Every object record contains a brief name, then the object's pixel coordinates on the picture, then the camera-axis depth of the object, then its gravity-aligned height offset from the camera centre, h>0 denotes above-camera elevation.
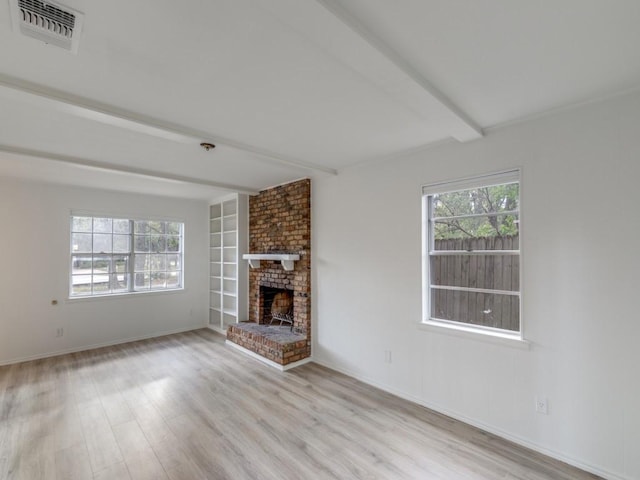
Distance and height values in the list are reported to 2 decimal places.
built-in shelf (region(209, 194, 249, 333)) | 5.35 -0.33
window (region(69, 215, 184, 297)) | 4.89 -0.19
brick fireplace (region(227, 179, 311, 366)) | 4.22 -0.56
